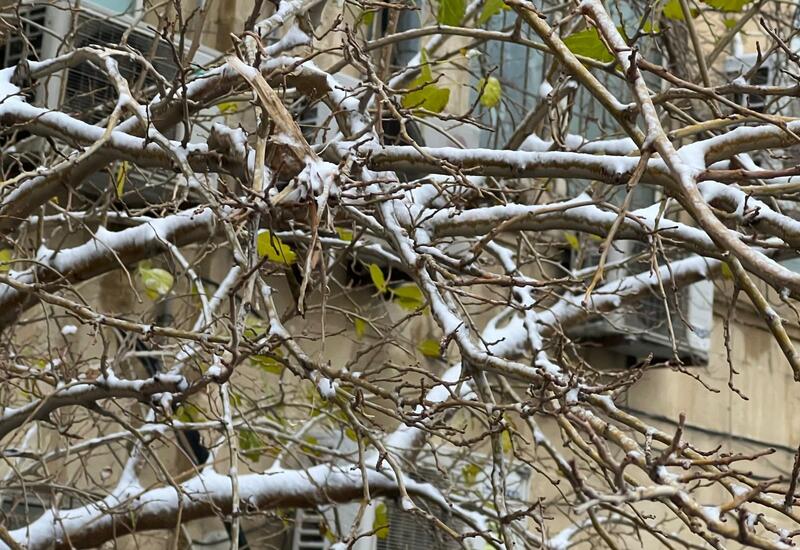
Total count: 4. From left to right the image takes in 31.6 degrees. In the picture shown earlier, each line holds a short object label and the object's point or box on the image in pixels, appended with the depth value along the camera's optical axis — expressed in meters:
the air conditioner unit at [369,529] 7.21
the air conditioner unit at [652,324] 8.95
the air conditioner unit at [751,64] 9.90
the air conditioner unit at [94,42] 6.56
